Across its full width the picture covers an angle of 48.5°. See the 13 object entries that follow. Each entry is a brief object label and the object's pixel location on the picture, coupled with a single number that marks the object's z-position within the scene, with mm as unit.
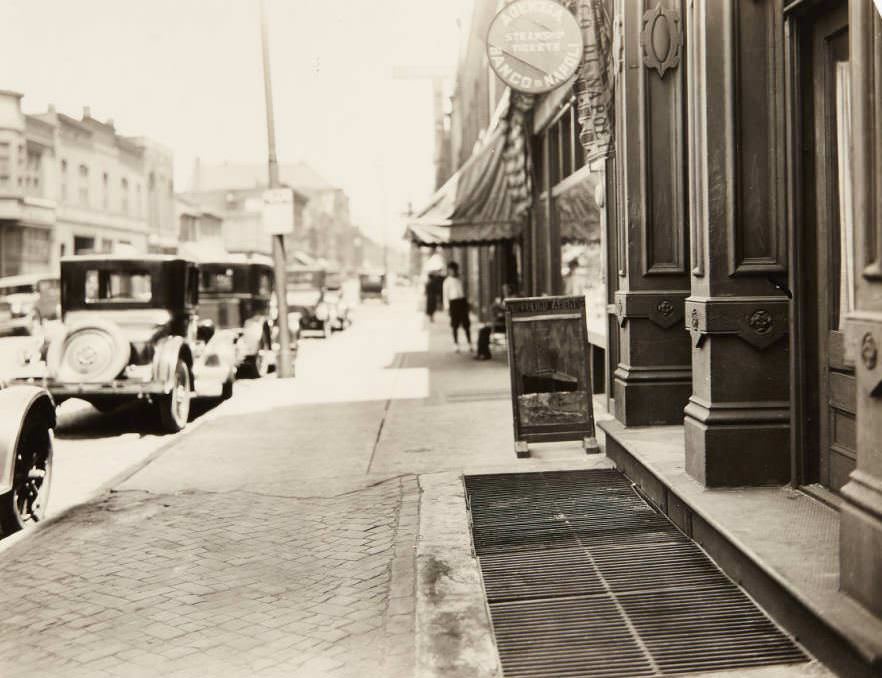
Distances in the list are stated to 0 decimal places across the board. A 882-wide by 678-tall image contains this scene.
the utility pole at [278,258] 16156
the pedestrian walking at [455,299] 19469
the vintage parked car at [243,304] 15711
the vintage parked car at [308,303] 28438
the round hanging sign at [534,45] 10094
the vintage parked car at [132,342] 10477
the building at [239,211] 100250
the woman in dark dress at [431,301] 33812
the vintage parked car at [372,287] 63969
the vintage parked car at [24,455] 6023
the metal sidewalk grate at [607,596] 3799
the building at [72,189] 42094
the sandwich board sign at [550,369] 7715
